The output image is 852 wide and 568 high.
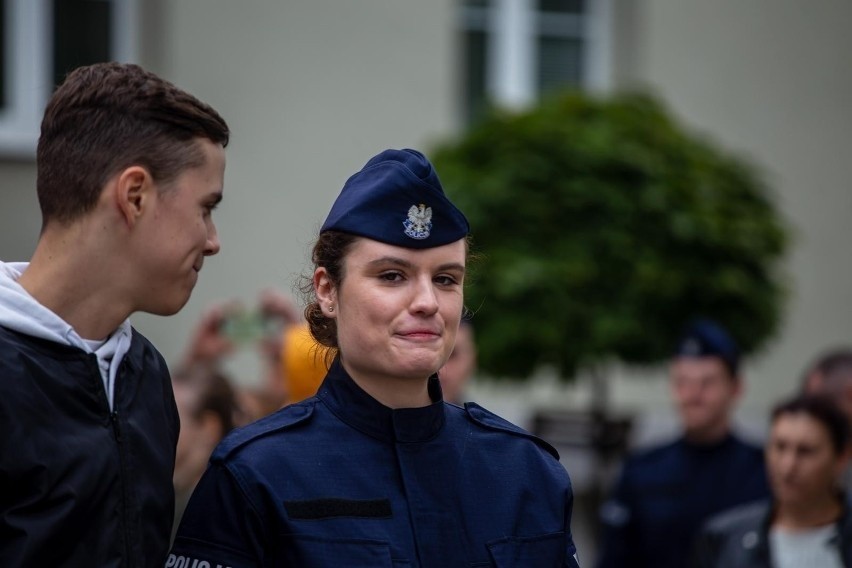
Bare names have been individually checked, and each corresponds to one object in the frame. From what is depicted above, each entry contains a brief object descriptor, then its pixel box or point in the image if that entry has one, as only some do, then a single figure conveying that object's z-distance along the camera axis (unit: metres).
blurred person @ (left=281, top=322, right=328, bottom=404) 7.93
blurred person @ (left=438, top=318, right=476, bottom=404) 9.48
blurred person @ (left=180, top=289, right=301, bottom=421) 11.02
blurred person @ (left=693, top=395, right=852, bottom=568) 9.61
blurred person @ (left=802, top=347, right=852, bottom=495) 12.10
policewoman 4.83
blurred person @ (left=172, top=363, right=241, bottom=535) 8.76
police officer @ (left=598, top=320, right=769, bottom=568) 11.86
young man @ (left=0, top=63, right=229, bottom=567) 4.45
